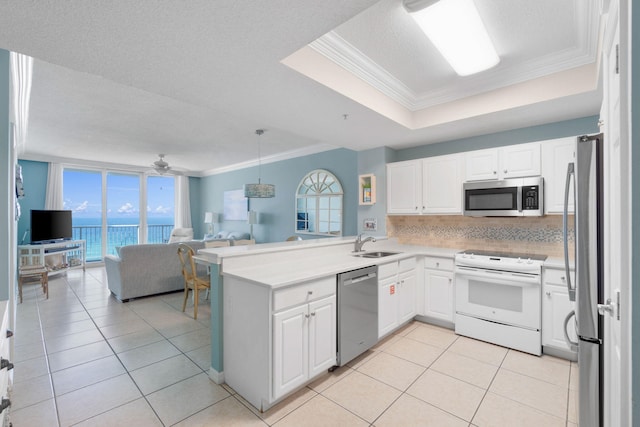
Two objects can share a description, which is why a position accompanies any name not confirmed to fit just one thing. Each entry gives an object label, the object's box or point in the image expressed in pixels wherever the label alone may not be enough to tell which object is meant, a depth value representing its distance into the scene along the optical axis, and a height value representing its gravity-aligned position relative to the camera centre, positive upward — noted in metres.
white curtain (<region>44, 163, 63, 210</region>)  6.73 +0.66
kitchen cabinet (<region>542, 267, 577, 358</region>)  2.61 -0.90
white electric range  2.73 -0.87
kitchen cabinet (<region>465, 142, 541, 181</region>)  3.00 +0.57
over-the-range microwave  2.93 +0.17
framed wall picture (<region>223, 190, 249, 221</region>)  7.89 +0.27
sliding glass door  7.54 +0.26
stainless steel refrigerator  1.45 -0.31
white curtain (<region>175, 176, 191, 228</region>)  9.11 +0.40
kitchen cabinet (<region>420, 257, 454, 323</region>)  3.29 -0.90
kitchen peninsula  1.93 -0.63
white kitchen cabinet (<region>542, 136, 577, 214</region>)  2.82 +0.44
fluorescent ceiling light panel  1.86 +1.33
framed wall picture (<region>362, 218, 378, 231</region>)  4.34 -0.16
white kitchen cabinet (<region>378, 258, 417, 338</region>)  2.91 -0.89
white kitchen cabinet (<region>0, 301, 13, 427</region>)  0.94 -0.52
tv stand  5.45 -0.79
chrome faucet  3.50 -0.36
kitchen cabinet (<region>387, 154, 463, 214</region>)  3.55 +0.37
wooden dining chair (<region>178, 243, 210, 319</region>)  3.80 -0.91
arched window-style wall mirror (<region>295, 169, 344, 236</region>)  5.59 +0.21
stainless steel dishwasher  2.40 -0.88
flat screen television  5.76 -0.19
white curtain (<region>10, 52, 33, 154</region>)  2.50 +1.38
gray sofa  4.31 -0.87
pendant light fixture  5.23 +0.46
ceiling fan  6.14 +1.06
